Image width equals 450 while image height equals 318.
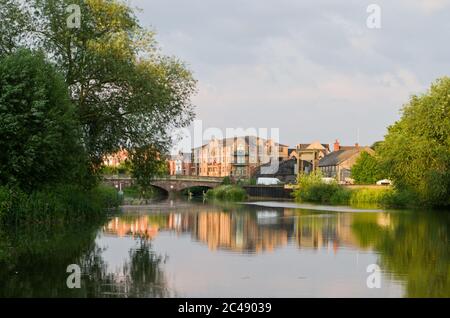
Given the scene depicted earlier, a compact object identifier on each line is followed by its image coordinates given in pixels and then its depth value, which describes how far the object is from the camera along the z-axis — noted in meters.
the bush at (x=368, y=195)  70.75
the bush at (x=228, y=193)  95.31
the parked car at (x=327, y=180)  83.88
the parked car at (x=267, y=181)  120.72
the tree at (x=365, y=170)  99.44
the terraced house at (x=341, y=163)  118.79
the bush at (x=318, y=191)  77.81
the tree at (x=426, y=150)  54.34
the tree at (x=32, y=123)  26.59
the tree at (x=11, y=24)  33.31
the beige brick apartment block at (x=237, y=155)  158.62
